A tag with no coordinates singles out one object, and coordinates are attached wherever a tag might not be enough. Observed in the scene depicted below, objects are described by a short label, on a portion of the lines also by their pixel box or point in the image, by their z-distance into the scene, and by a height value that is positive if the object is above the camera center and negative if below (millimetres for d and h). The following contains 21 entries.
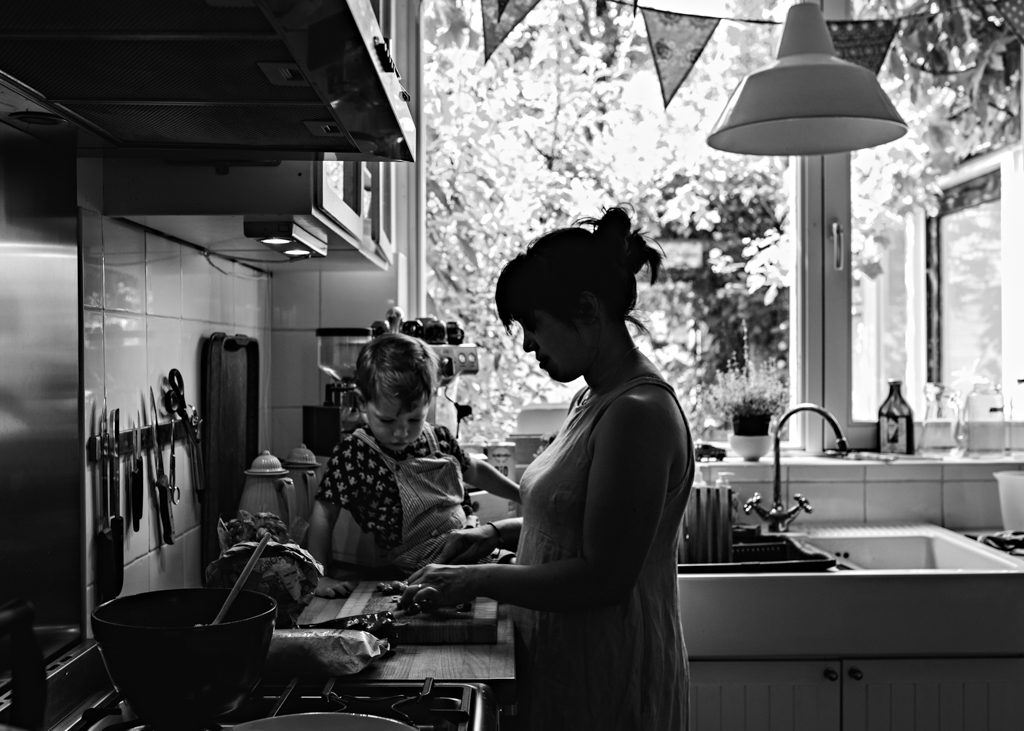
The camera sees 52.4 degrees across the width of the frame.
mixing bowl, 828 -241
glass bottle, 2992 -175
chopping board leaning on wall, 1912 -116
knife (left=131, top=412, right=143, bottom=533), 1537 -168
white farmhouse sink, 2146 -518
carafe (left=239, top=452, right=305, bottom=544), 1882 -223
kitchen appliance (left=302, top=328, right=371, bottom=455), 2320 -67
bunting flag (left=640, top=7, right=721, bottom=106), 2705 +843
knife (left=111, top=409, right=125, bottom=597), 1418 -217
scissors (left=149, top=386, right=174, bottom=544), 1646 -199
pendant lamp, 1989 +517
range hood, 849 +280
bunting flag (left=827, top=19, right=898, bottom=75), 2812 +871
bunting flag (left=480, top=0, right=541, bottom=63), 2598 +866
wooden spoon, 924 -200
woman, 1339 -207
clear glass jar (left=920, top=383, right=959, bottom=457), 3076 -184
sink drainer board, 2236 -444
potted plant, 2889 -123
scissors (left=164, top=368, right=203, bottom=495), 1731 -81
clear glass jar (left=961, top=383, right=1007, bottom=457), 2996 -182
